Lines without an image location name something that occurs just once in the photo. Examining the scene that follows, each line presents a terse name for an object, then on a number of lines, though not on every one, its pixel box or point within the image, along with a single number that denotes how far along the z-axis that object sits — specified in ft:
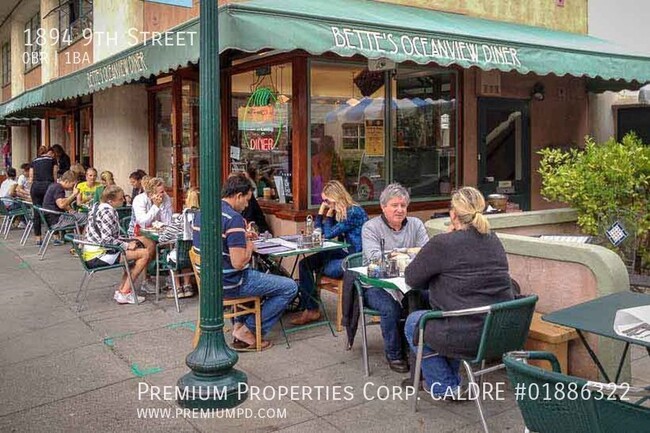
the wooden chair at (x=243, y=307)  16.48
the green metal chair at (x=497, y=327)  11.78
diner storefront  19.51
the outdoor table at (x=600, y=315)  9.90
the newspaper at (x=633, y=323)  9.57
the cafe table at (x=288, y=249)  17.80
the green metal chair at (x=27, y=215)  38.29
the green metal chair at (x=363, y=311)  15.17
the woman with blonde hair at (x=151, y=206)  24.23
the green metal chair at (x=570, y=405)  6.99
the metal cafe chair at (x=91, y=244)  21.66
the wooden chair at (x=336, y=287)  19.01
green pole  13.37
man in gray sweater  15.25
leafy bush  19.31
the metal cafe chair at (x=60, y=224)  32.94
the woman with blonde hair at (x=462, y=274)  12.34
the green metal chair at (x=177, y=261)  21.50
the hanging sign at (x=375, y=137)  27.22
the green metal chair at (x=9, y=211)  40.17
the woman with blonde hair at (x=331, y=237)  19.62
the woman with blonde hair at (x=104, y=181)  32.55
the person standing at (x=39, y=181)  38.37
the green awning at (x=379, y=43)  17.67
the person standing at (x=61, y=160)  46.32
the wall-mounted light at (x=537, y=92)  33.08
